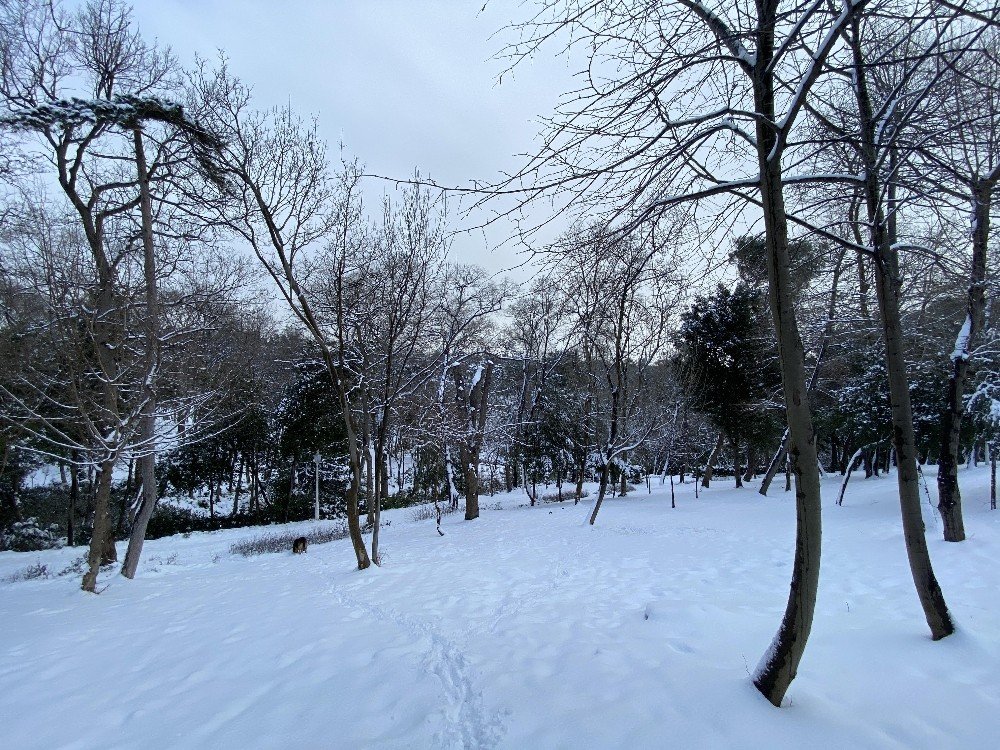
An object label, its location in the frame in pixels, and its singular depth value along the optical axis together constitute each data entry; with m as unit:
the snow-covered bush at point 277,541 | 13.17
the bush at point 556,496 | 20.39
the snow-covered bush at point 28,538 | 15.09
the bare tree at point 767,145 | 2.41
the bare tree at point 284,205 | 7.19
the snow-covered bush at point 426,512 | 17.82
